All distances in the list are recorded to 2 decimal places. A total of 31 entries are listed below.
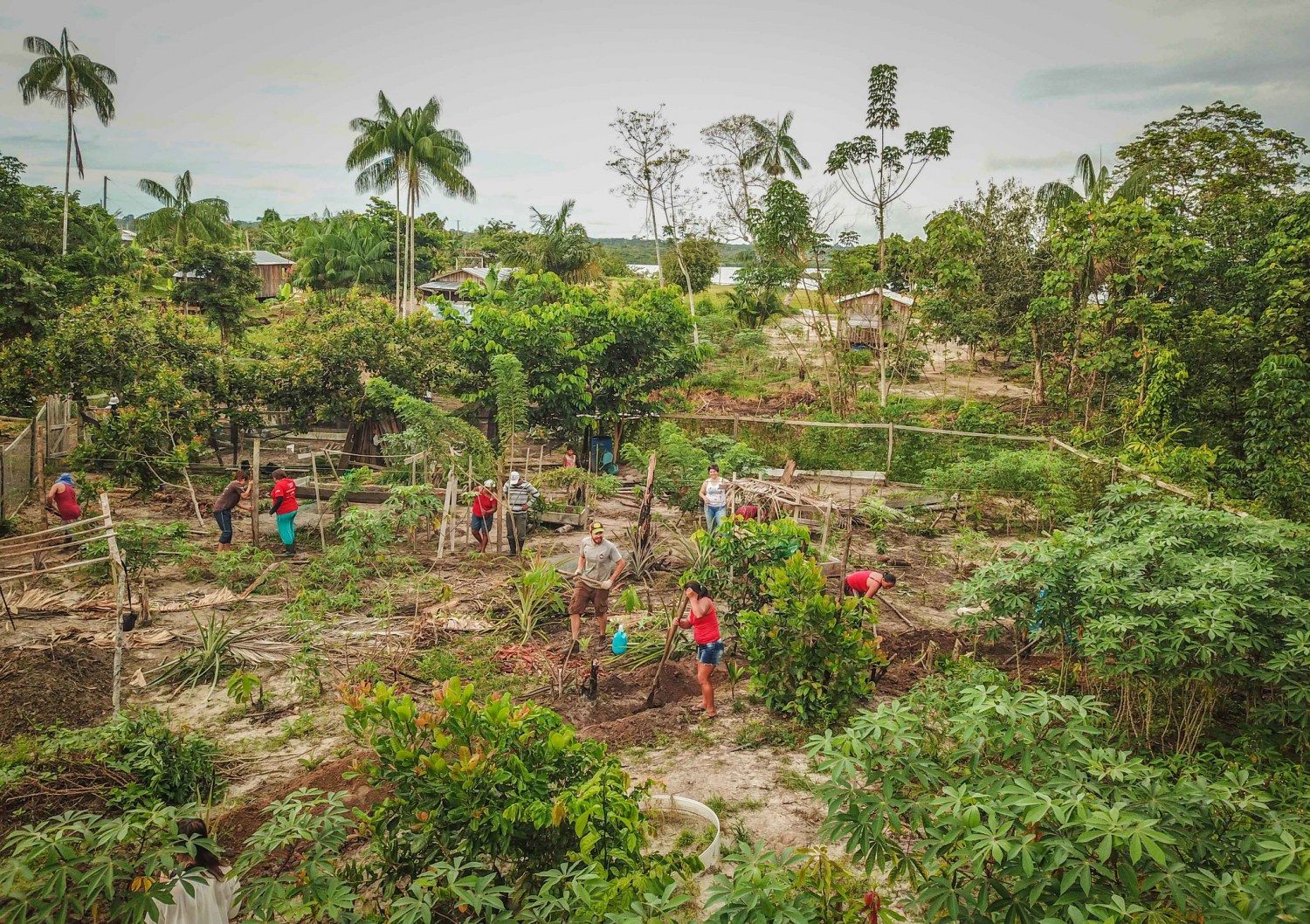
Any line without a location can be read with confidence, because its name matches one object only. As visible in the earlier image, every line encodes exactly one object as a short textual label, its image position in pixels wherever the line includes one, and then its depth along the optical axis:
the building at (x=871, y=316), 26.45
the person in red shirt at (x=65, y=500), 10.73
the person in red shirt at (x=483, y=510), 11.68
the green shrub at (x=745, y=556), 8.02
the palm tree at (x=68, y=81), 28.39
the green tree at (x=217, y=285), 26.14
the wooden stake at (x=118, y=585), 6.62
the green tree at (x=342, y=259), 35.12
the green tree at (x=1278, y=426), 11.43
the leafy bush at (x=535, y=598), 8.91
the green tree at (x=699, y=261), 35.00
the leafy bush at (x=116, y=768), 5.30
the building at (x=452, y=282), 38.59
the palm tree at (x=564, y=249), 32.53
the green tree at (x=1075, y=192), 21.50
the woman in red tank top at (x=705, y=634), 7.27
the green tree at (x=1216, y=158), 19.02
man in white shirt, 8.50
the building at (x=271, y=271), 42.47
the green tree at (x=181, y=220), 38.00
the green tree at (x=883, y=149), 18.78
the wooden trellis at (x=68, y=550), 6.79
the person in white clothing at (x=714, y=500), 11.71
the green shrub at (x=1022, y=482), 11.77
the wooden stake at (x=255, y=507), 10.95
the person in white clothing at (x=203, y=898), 4.12
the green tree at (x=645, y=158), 28.38
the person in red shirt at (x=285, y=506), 11.12
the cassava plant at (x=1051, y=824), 2.91
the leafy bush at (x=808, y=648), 7.04
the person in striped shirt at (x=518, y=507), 11.64
